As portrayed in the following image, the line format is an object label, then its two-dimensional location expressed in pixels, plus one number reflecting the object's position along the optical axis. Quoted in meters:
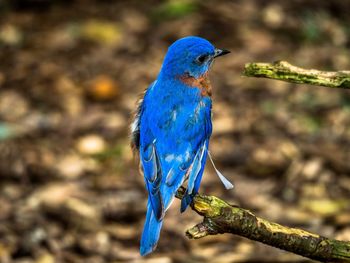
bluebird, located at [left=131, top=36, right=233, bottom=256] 7.12
